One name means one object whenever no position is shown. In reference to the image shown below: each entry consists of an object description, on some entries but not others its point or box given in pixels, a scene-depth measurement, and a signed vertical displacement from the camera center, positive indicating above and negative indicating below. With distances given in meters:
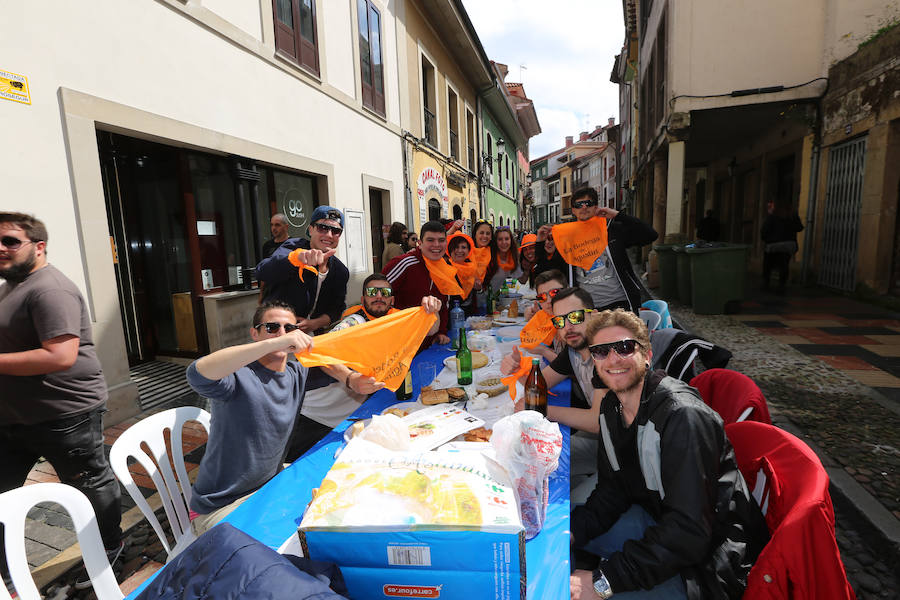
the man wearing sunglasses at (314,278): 3.76 -0.23
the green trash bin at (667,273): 9.98 -0.75
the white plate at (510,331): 4.13 -0.85
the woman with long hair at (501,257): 6.29 -0.16
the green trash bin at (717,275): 7.75 -0.66
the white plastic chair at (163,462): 1.98 -1.01
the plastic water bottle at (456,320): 4.26 -0.72
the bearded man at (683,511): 1.54 -1.00
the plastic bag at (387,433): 1.78 -0.77
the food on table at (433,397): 2.54 -0.88
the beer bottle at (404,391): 2.80 -0.93
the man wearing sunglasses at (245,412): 1.87 -0.76
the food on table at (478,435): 2.01 -0.90
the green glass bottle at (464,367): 2.90 -0.82
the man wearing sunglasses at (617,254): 4.29 -0.12
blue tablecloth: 1.34 -1.01
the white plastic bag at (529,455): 1.43 -0.71
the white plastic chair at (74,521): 1.52 -0.95
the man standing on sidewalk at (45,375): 2.13 -0.59
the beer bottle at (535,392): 2.42 -0.83
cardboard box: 1.13 -0.77
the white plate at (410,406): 2.48 -0.93
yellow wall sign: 3.42 +1.43
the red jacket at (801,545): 1.22 -0.90
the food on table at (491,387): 2.66 -0.89
